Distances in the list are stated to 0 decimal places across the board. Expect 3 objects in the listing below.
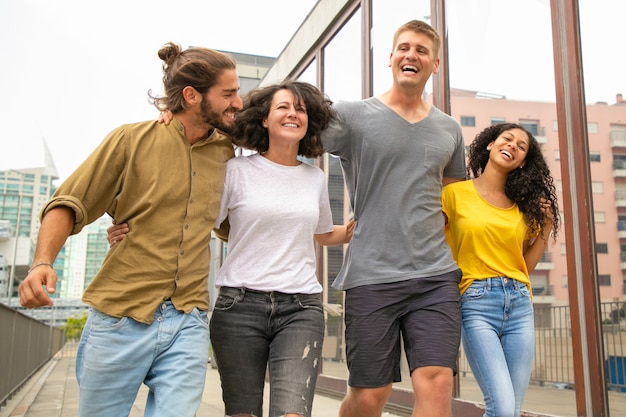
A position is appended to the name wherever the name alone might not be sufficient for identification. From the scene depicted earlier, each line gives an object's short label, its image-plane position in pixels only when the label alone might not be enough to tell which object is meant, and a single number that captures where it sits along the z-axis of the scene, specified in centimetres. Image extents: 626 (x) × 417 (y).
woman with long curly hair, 270
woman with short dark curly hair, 247
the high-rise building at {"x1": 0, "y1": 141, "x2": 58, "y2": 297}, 10018
